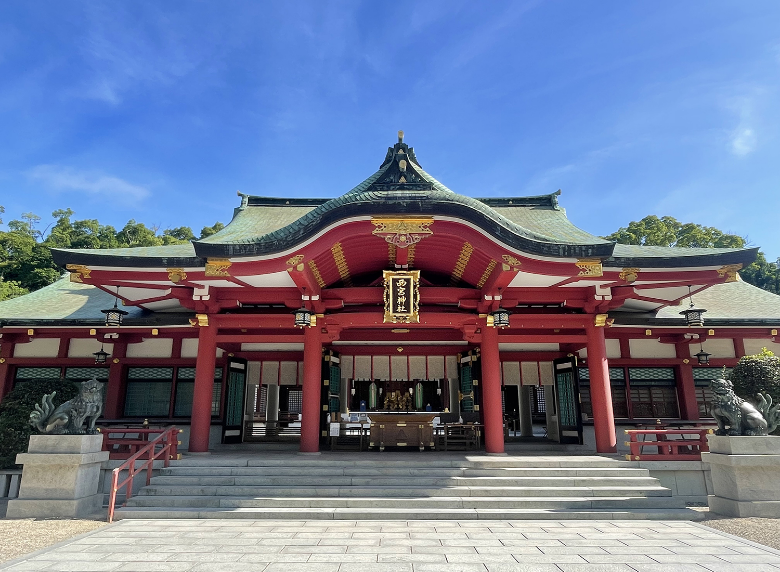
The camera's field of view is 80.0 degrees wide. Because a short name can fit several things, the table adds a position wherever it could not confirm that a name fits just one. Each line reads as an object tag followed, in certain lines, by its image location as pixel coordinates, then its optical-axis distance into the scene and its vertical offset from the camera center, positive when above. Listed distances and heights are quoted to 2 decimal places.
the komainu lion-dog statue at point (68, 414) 8.49 -0.33
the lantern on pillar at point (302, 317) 10.88 +1.79
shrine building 9.55 +1.96
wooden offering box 12.62 -0.93
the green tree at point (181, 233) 67.00 +23.72
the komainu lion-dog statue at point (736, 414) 8.15 -0.33
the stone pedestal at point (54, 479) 8.02 -1.42
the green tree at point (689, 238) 41.94 +13.99
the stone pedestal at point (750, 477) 7.69 -1.34
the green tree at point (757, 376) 10.17 +0.41
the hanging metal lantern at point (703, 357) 13.53 +1.08
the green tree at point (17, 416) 10.09 -0.44
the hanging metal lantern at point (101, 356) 13.57 +1.13
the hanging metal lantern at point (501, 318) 10.78 +1.76
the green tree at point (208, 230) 60.02 +21.14
